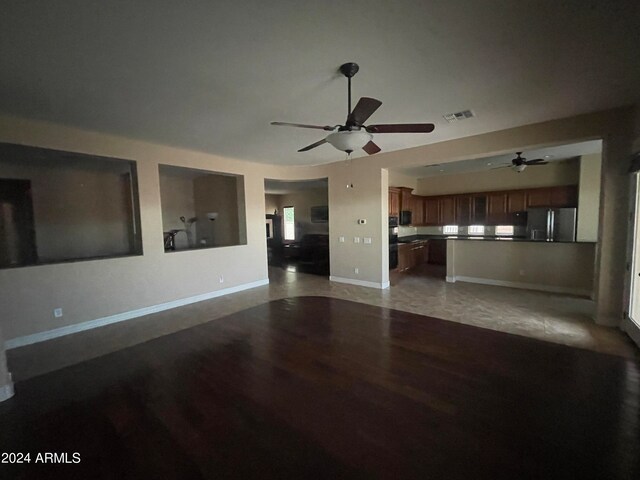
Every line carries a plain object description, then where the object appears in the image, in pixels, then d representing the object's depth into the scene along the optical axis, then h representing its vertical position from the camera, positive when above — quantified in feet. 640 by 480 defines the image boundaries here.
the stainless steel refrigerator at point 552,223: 20.95 -0.50
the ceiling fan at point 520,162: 17.52 +3.71
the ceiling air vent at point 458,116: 11.15 +4.50
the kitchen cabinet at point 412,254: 22.63 -3.26
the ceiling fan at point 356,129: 7.63 +2.97
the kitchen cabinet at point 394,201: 21.01 +1.60
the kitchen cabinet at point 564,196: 21.42 +1.71
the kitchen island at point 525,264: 16.26 -3.16
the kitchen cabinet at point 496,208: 24.54 +0.99
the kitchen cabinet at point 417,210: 27.68 +1.10
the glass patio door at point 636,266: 10.48 -2.06
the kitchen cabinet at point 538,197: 22.44 +1.74
